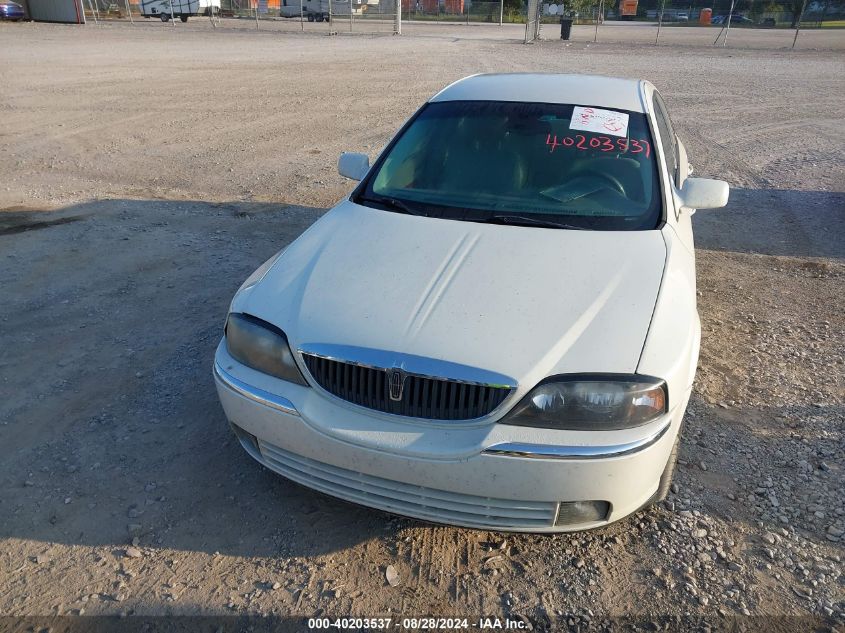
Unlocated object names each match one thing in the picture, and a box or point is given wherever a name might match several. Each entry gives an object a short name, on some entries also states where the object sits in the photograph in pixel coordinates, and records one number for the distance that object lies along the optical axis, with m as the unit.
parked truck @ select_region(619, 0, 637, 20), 50.41
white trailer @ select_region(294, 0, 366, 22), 39.84
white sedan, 2.23
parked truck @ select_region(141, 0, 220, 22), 38.31
